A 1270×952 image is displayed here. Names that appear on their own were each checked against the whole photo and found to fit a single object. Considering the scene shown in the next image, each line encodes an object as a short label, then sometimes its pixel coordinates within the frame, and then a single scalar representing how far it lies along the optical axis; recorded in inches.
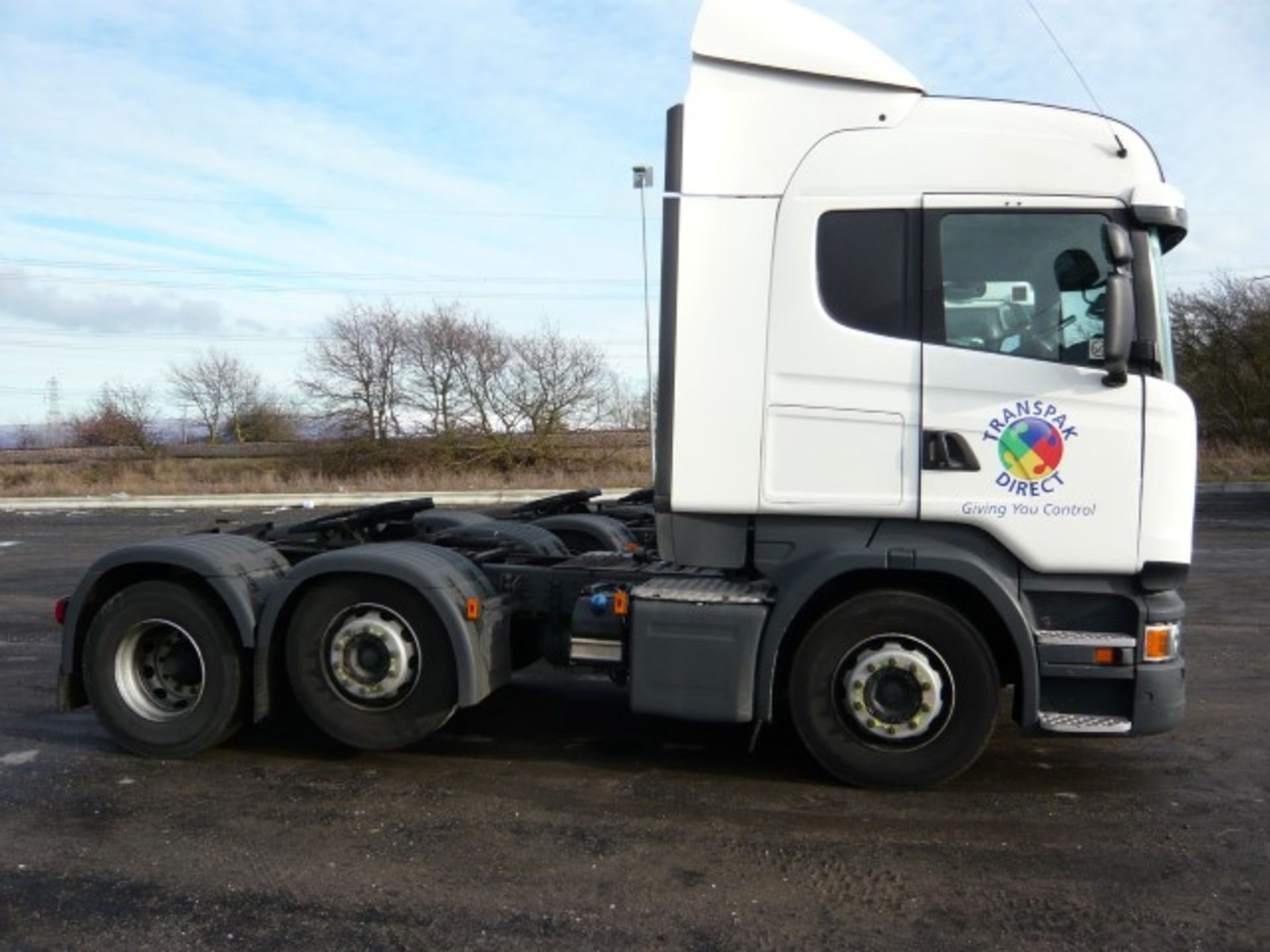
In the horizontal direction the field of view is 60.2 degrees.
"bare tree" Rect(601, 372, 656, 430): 1480.1
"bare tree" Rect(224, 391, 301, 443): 1731.4
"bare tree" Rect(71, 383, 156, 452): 1736.0
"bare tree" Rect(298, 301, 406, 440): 1512.1
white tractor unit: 187.2
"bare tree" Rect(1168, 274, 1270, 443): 1334.9
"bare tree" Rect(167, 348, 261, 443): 1843.0
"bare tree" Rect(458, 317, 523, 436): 1471.5
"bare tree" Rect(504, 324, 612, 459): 1453.0
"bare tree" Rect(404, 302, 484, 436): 1486.2
